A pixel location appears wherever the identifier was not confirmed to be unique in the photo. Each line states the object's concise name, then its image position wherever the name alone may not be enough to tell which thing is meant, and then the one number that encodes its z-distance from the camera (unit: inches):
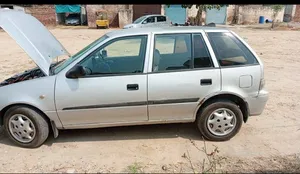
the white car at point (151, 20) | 741.1
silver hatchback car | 123.5
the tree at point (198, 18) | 719.6
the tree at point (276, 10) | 948.3
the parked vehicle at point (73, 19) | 1051.9
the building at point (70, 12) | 1024.9
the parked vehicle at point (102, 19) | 948.0
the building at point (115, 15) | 1000.2
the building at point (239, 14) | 1114.1
